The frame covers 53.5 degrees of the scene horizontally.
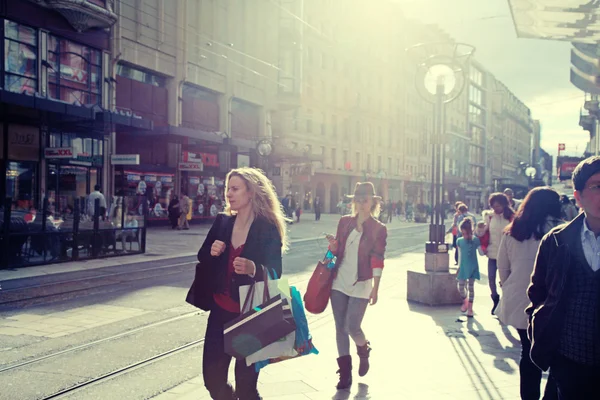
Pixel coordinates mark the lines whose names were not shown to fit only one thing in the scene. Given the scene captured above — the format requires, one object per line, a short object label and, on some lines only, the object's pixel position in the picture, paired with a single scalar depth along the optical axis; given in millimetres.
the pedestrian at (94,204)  14883
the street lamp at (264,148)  34188
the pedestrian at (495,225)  7969
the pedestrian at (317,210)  37750
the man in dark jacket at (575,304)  2699
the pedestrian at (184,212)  27047
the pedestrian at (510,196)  13266
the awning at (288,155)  37469
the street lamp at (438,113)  9047
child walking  8250
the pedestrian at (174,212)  27531
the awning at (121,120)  20828
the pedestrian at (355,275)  5043
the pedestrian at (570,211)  14383
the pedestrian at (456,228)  14084
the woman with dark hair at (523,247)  4281
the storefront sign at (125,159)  24125
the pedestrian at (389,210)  43062
